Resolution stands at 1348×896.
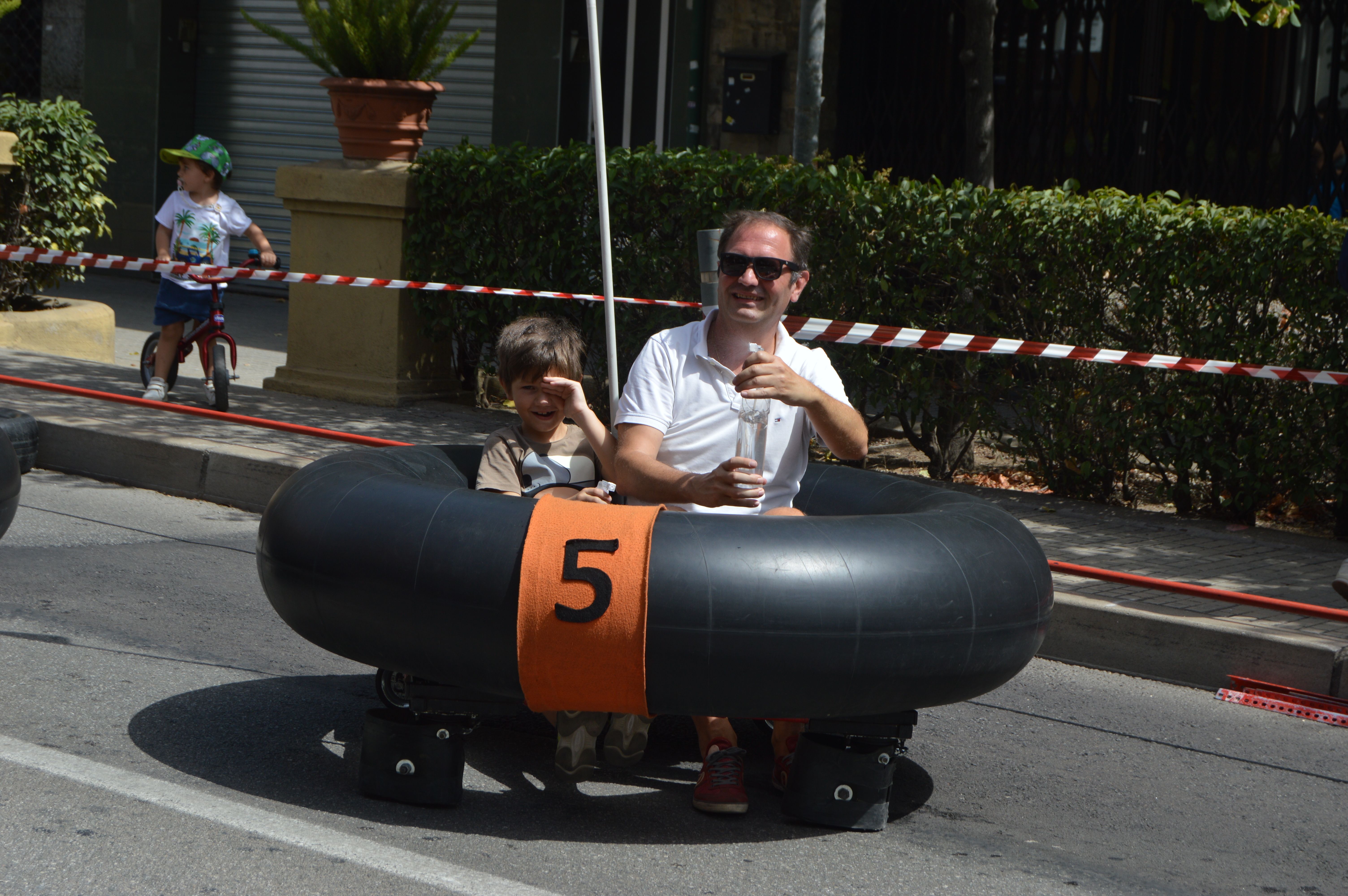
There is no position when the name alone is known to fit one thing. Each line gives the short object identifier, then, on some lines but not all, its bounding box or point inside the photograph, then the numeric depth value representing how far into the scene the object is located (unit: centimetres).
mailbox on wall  2598
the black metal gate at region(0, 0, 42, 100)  3475
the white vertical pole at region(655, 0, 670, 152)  2784
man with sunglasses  790
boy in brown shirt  841
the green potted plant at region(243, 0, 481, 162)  1898
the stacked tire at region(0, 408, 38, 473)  1512
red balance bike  1766
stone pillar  1922
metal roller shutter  3253
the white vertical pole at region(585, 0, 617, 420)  891
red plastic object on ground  971
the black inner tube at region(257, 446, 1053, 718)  664
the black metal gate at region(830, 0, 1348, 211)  2272
